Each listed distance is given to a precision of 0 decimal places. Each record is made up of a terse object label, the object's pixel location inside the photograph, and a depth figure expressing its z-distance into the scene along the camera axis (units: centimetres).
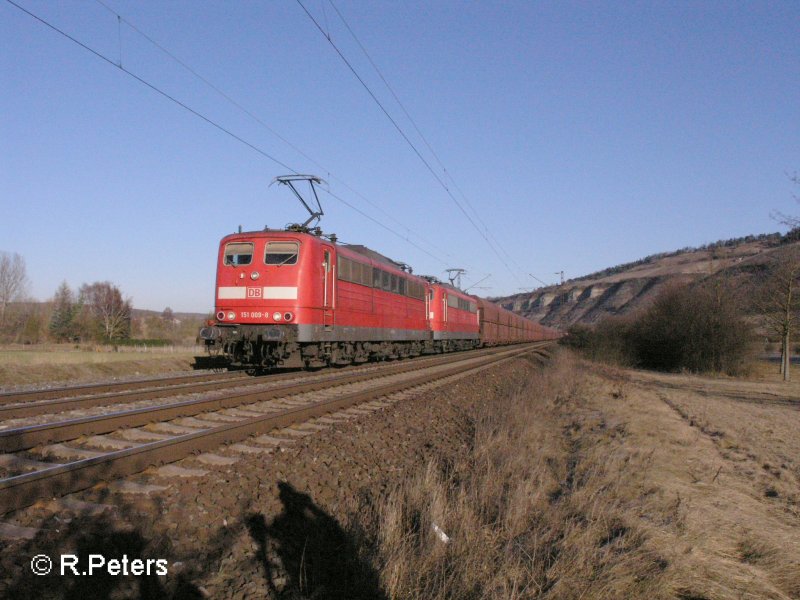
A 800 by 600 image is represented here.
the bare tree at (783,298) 2573
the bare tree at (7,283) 7956
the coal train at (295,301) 1368
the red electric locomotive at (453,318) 2789
